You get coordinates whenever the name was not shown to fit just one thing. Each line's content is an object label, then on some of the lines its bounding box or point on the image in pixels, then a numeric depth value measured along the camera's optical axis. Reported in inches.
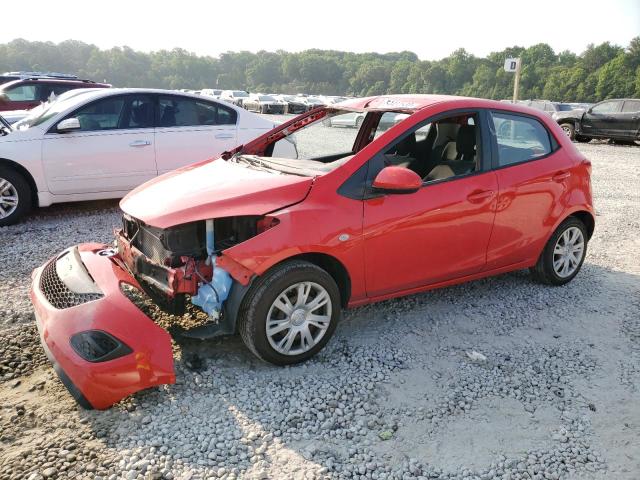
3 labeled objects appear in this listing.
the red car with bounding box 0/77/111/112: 490.3
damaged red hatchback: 124.9
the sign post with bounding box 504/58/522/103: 783.6
